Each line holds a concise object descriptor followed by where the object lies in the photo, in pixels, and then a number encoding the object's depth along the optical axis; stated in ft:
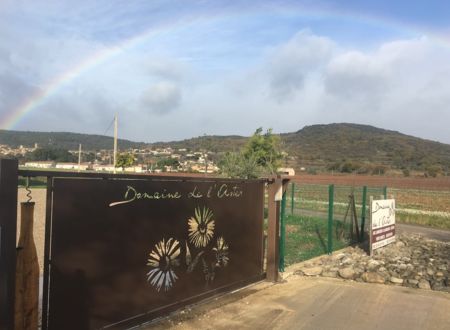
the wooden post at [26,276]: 13.00
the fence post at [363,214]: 43.62
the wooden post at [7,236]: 12.00
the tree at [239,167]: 59.11
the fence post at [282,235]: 27.43
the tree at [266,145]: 126.41
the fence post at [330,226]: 35.76
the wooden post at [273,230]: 25.73
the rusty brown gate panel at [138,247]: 13.91
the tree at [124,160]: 313.14
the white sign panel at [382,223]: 34.58
